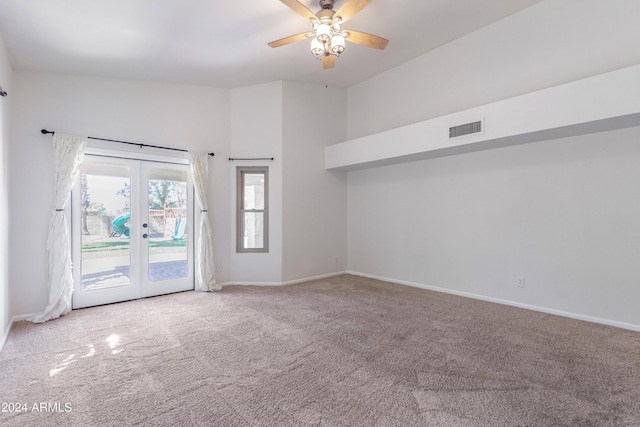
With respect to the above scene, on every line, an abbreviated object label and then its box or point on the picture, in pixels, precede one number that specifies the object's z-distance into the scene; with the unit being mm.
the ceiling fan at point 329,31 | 2928
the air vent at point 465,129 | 3959
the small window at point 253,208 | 5555
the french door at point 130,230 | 4254
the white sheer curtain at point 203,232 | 5066
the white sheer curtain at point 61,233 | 3924
